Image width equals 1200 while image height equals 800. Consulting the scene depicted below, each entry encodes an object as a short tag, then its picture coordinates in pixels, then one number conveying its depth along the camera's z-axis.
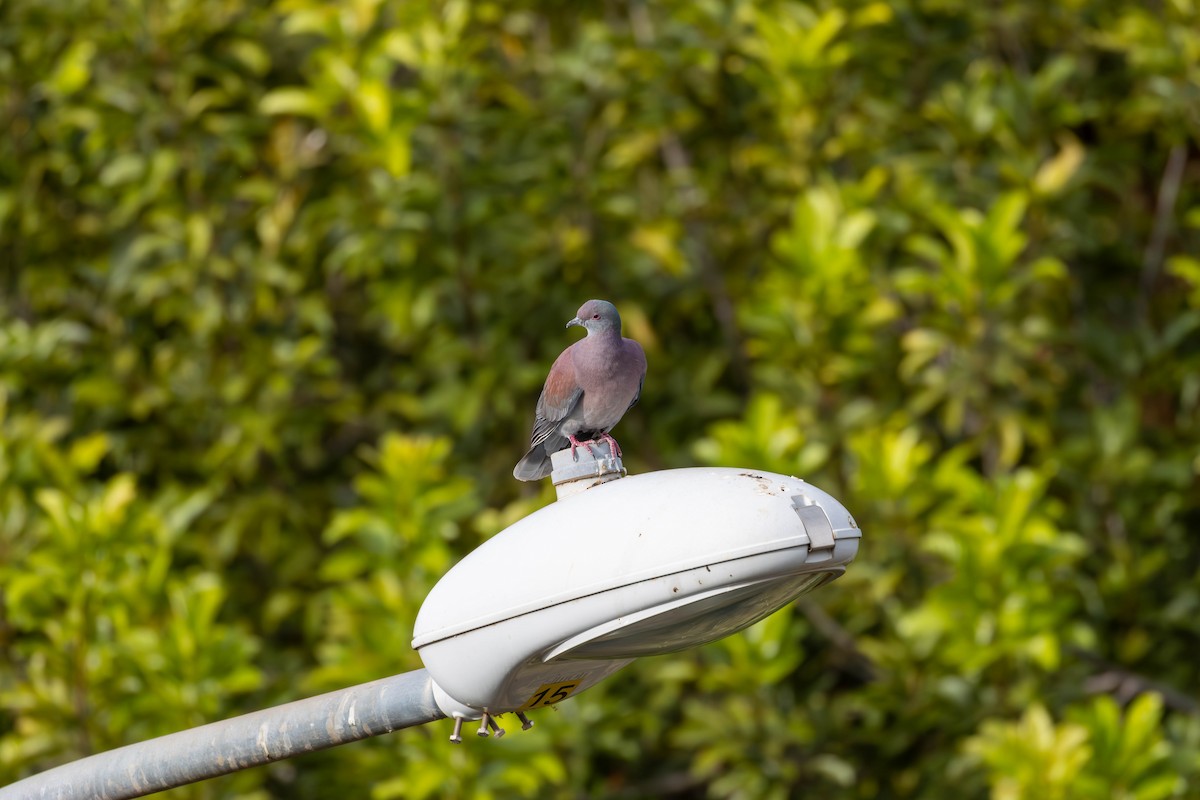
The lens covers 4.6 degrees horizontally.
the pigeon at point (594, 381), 18.12
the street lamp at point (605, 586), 17.66
